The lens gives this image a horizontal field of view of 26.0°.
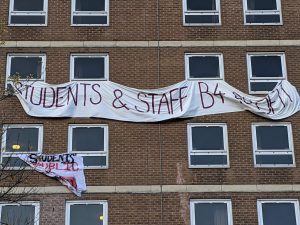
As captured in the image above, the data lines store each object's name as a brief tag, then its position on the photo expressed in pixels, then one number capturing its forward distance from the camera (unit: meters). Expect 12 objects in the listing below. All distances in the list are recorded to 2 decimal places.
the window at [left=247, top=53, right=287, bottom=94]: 21.62
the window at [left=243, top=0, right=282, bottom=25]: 22.41
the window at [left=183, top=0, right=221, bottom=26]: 22.41
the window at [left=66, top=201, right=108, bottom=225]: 19.86
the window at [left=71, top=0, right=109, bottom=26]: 22.34
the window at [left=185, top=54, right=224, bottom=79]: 21.73
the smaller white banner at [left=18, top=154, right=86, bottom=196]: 20.02
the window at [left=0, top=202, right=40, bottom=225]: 19.81
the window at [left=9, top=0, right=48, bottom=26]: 22.30
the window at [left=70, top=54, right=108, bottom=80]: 21.69
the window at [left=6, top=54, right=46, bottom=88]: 21.62
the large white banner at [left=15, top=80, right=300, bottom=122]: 20.98
